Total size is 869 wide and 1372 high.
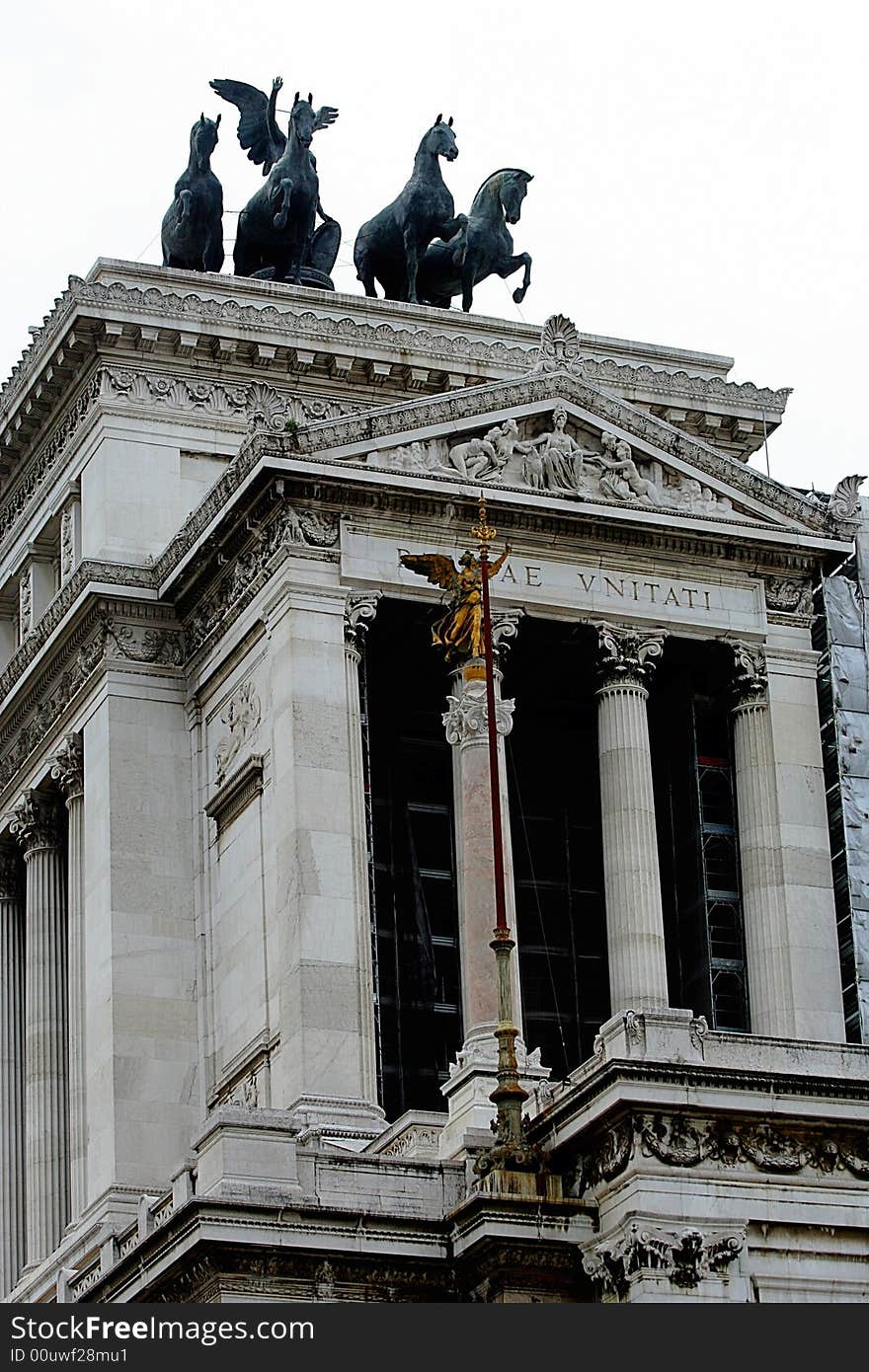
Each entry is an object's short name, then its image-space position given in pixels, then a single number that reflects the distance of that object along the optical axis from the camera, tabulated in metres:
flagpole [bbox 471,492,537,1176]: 56.97
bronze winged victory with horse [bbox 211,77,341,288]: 83.00
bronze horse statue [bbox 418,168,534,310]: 84.44
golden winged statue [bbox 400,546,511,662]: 64.12
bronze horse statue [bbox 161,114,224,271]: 82.38
